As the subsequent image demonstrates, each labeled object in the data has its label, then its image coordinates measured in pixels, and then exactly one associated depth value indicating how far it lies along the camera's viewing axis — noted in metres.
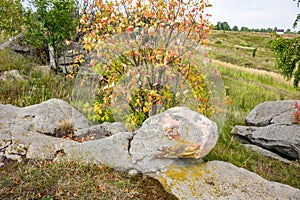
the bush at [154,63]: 4.09
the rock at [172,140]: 3.09
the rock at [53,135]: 3.20
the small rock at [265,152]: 4.73
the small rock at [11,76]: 6.38
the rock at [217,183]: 2.76
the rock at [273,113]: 5.29
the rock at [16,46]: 8.66
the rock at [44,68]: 7.44
